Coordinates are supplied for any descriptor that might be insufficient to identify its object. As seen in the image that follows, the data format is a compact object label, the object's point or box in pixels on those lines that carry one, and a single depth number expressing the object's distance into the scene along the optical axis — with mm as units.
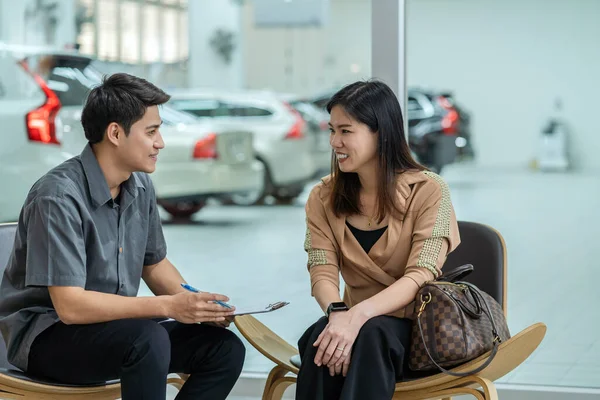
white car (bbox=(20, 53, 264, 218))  6339
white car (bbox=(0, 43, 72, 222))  6482
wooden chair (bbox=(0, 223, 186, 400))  3890
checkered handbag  3861
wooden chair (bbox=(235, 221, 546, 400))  3864
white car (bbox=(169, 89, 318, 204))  6174
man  3798
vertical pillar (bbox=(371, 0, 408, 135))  5591
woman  3995
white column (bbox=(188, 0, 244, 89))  6170
